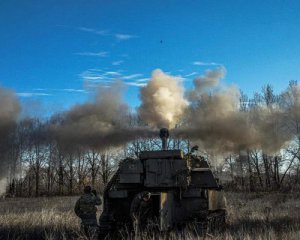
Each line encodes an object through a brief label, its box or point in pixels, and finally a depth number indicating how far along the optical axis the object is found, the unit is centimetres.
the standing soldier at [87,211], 738
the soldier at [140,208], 747
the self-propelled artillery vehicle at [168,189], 798
